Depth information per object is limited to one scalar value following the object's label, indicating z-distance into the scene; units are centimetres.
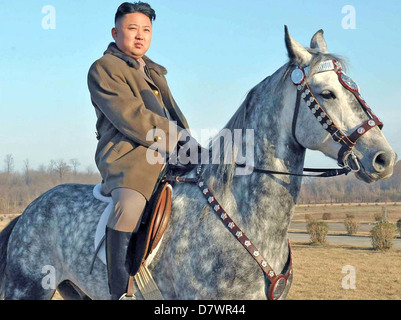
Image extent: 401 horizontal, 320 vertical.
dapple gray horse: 303
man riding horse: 338
